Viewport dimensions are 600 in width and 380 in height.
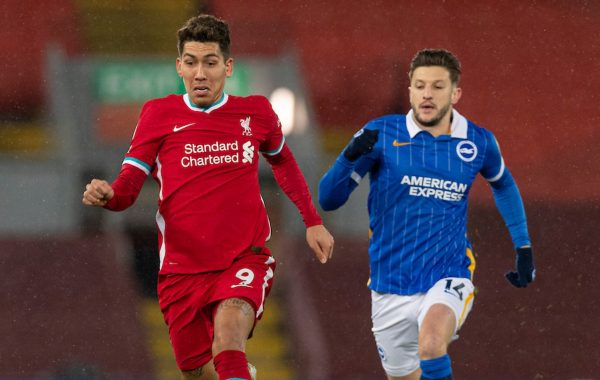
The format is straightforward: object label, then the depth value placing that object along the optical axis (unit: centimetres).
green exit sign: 3703
